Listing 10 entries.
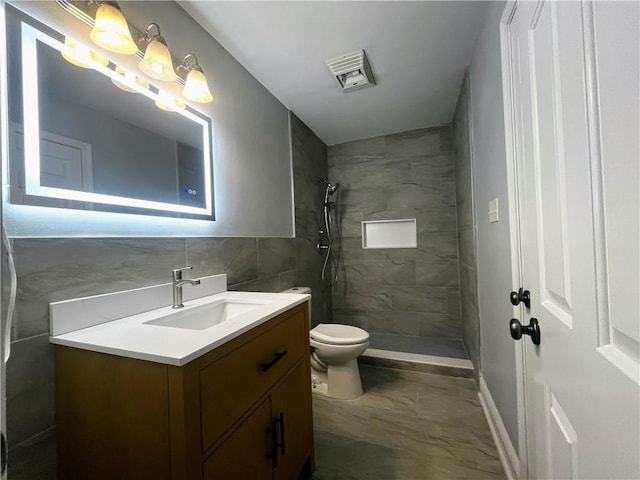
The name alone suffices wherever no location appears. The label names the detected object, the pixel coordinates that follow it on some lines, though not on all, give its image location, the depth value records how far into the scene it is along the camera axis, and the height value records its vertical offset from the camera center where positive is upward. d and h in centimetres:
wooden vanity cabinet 65 -46
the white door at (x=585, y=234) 36 -1
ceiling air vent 170 +115
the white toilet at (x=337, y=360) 182 -86
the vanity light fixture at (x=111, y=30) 93 +78
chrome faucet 114 -17
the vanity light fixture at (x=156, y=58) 109 +79
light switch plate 128 +12
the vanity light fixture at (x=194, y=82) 128 +79
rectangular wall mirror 79 +42
